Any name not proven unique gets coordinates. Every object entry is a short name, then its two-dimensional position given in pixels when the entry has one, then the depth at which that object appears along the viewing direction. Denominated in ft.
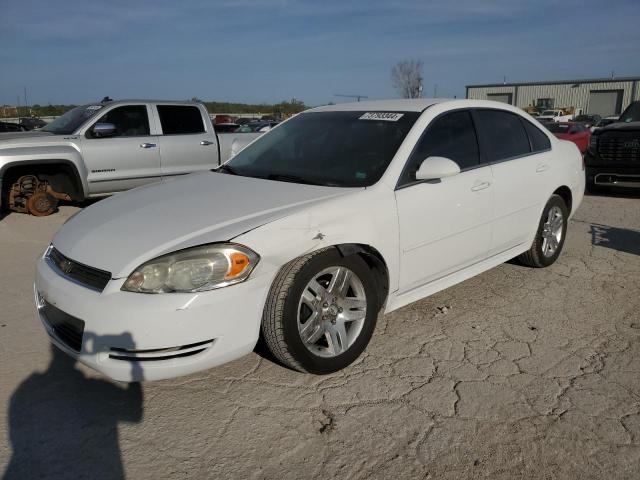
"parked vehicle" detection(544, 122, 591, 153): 53.93
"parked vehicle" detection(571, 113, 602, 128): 121.45
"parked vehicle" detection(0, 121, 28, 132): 46.04
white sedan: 8.53
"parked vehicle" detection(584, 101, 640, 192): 29.37
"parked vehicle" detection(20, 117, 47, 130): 72.74
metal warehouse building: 169.89
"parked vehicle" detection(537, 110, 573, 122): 125.72
